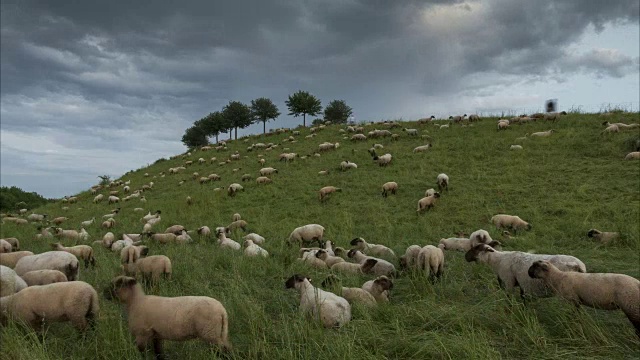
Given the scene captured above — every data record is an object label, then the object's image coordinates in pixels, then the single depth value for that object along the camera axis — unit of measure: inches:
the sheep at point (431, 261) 317.1
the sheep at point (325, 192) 783.6
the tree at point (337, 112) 2677.2
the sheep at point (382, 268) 340.5
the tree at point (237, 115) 2511.1
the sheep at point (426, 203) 652.1
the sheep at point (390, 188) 765.9
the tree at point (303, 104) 2320.4
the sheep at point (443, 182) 744.3
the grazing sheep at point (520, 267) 247.3
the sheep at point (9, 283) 244.6
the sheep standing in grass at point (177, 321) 186.1
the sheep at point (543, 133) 986.7
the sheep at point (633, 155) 744.3
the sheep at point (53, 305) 215.5
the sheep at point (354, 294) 250.8
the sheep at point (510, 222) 537.3
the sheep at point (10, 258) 359.9
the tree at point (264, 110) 2534.4
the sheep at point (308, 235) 542.9
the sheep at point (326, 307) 219.0
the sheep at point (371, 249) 440.1
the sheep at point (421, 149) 1028.7
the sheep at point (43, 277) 277.1
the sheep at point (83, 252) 421.6
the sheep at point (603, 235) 440.8
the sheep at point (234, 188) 898.7
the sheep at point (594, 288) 189.8
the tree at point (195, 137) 2738.7
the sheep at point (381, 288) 269.3
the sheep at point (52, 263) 323.9
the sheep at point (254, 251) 432.5
